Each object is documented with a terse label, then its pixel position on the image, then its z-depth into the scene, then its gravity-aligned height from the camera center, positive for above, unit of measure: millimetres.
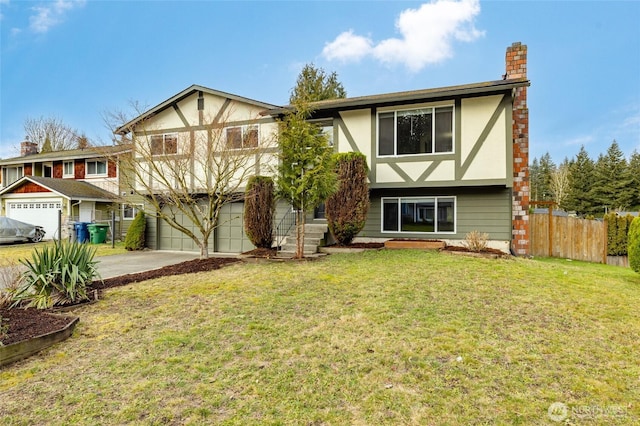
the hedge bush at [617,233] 12531 -747
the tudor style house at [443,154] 10852 +1951
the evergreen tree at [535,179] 52797 +5646
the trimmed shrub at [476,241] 10086 -835
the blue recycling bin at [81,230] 17922 -835
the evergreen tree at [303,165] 9344 +1317
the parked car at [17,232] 17312 -898
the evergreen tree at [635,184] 37719 +3123
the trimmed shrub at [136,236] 14367 -918
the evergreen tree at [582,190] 39938 +2688
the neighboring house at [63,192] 20031 +1316
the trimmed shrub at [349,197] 10609 +496
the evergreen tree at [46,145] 34597 +6877
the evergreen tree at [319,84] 26331 +10085
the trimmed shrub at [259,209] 11227 +145
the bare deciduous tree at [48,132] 35188 +8392
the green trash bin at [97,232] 17625 -931
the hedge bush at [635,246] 7586 -743
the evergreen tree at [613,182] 37938 +3326
